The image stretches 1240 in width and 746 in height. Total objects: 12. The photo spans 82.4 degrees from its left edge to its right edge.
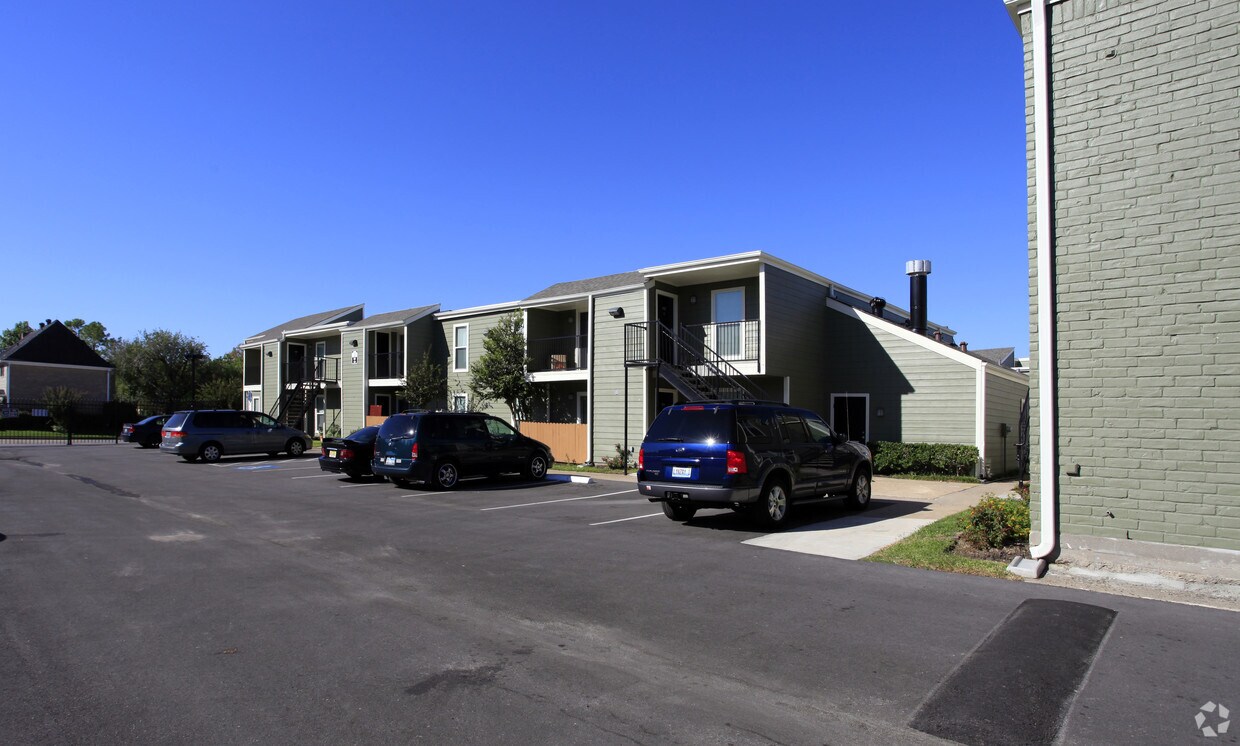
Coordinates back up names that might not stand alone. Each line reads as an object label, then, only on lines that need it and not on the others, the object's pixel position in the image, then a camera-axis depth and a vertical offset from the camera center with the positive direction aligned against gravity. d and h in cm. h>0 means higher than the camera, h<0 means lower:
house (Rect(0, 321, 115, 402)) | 4844 +170
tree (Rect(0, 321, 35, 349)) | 8806 +735
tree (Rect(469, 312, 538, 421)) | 2370 +79
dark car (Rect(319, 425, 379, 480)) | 1702 -157
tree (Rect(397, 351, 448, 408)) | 2661 +18
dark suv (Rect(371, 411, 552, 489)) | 1500 -131
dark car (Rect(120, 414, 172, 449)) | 3011 -178
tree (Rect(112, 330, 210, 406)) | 5266 +186
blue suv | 974 -105
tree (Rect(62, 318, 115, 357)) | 9194 +773
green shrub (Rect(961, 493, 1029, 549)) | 819 -161
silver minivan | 2270 -147
